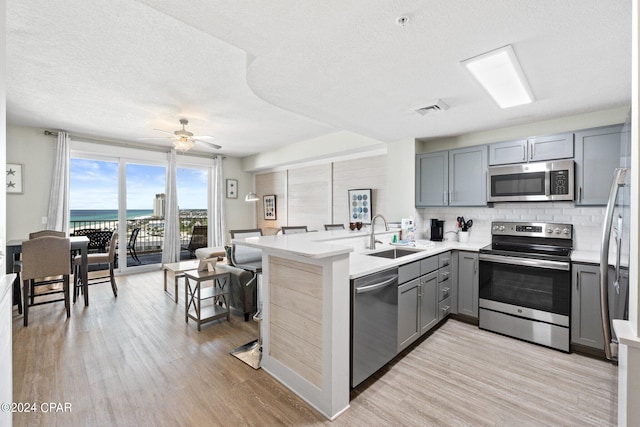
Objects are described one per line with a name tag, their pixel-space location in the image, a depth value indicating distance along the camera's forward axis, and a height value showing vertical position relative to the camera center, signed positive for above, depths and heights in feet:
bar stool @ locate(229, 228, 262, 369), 10.99 -1.98
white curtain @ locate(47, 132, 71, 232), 15.93 +1.32
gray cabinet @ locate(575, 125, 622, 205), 8.83 +1.73
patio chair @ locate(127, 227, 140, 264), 19.43 -2.20
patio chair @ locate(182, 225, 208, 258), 22.31 -2.21
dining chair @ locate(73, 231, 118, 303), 12.92 -2.45
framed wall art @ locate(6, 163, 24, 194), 14.96 +1.81
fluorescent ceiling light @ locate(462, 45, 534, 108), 6.35 +3.63
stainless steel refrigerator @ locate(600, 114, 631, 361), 4.68 -0.71
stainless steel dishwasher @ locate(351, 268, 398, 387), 6.37 -2.73
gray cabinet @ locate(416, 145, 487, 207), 11.60 +1.60
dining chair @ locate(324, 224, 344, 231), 15.40 -0.79
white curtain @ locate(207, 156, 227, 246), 22.82 +0.45
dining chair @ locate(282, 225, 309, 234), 14.35 -0.91
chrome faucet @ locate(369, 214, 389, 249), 9.79 -1.03
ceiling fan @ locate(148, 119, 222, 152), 13.01 +3.49
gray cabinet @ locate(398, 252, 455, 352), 8.07 -2.74
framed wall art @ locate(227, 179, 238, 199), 23.98 +2.10
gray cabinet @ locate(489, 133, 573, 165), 9.68 +2.41
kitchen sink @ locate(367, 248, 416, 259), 10.39 -1.54
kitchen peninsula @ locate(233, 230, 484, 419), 5.82 -2.37
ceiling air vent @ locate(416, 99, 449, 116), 8.92 +3.58
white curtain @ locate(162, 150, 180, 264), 19.98 -0.58
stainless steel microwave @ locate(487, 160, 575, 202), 9.64 +1.20
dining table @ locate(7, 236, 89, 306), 11.12 -1.92
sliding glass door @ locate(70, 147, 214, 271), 17.78 +0.73
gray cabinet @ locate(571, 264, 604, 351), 8.14 -2.81
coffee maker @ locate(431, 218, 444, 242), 12.97 -0.83
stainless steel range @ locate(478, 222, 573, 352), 8.66 -2.39
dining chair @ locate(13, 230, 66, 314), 11.53 -2.19
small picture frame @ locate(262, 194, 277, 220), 23.38 +0.56
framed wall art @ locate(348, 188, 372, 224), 16.43 +0.48
